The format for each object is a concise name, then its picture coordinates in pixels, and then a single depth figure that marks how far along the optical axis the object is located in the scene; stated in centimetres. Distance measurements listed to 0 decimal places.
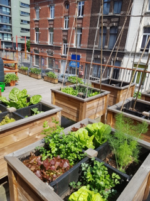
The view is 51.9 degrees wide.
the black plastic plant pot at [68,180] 132
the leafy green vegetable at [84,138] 187
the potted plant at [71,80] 718
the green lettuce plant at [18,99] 287
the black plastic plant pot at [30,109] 275
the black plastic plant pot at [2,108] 276
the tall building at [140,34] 1273
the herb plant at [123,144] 167
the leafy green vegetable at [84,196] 114
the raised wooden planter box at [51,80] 817
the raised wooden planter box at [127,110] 246
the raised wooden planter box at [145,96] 395
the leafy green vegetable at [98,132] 197
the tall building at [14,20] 4353
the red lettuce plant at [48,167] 142
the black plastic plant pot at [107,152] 178
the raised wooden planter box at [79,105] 330
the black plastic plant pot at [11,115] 250
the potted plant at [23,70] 997
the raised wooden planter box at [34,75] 895
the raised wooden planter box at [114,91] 458
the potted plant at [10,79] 649
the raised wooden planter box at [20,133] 204
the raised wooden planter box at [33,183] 118
